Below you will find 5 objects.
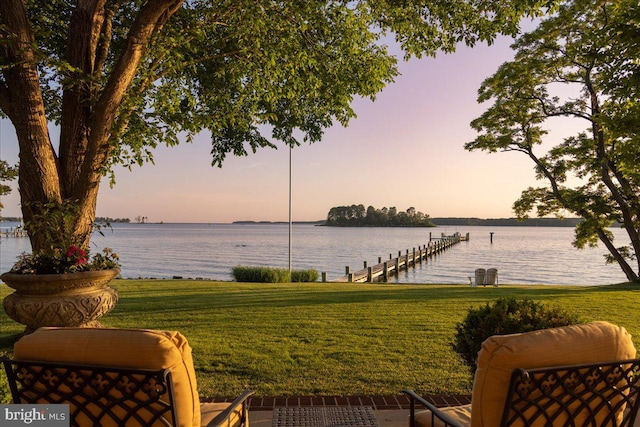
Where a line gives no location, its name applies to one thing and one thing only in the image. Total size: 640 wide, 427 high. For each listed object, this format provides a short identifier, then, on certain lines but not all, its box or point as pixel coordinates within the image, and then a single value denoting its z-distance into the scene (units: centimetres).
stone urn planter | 509
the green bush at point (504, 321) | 388
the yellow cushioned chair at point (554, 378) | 202
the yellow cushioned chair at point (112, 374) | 201
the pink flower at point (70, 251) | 541
